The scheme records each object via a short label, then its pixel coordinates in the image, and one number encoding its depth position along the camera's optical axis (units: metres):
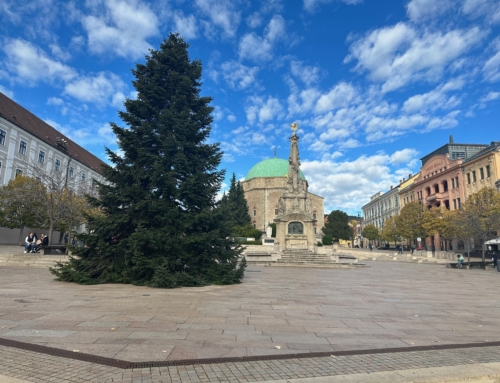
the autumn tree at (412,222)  45.97
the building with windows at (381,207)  75.19
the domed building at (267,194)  78.25
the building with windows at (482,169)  41.59
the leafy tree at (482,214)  27.41
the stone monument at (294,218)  32.94
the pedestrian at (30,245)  23.77
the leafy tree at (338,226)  76.00
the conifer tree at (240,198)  68.76
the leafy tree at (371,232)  68.19
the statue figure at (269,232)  53.18
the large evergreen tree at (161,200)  11.55
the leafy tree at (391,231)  51.14
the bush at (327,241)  49.35
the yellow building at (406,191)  65.75
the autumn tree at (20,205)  31.80
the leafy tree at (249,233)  54.06
